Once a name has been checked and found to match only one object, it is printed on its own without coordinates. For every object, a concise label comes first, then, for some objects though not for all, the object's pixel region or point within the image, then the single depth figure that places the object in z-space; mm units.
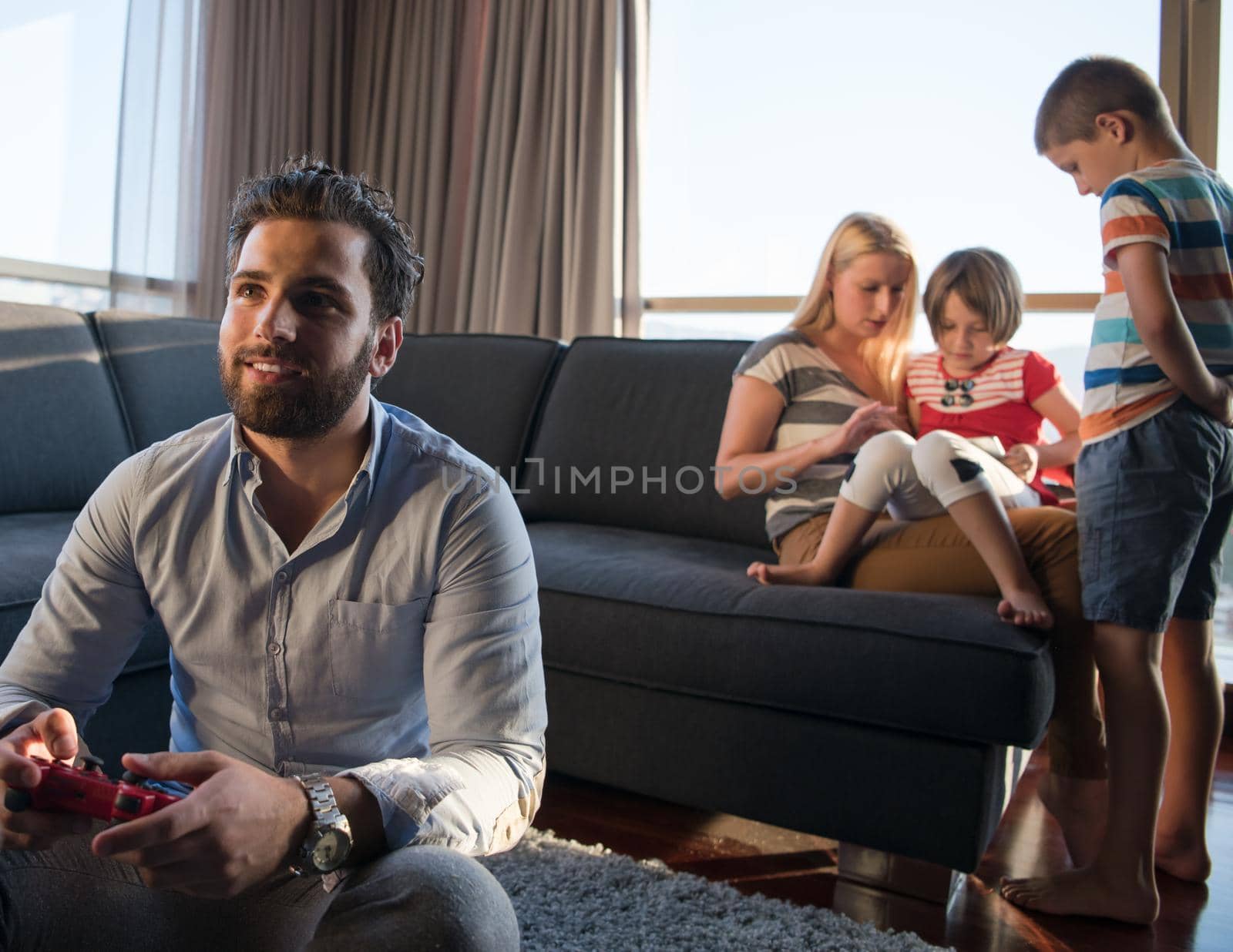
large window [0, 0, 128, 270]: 3008
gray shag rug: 1416
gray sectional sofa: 1505
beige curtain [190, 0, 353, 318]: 3486
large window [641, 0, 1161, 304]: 2953
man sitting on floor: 865
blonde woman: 1715
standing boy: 1515
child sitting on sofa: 1768
